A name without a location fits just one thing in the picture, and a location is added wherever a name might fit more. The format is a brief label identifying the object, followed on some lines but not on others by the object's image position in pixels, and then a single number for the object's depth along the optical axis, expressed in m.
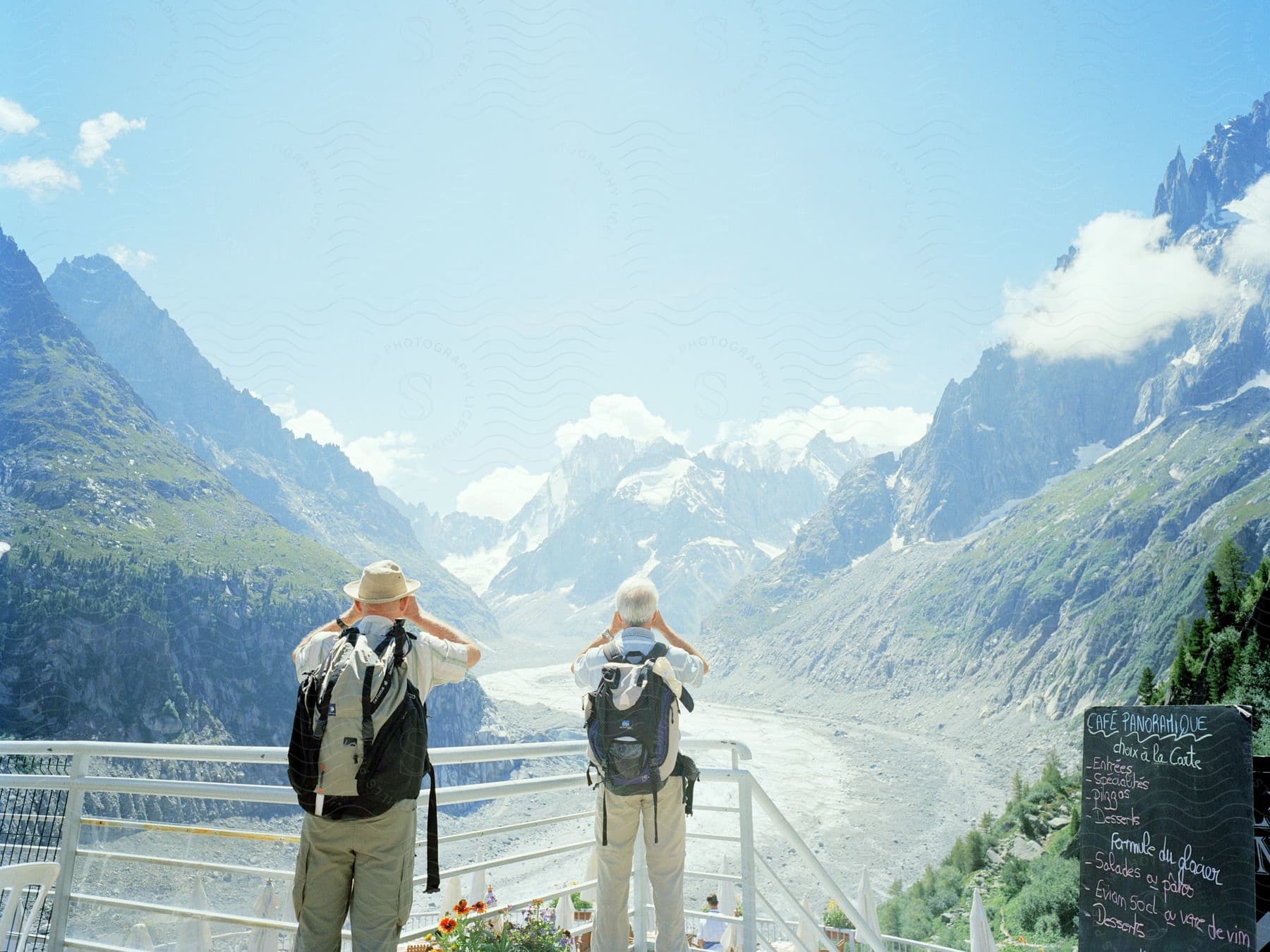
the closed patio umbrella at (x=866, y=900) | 11.62
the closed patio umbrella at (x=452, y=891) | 7.51
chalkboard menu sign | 3.37
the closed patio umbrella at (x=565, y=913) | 7.10
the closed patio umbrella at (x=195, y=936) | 3.92
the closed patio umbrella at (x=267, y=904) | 6.95
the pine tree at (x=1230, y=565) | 83.56
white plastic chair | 3.06
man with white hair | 3.73
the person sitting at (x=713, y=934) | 10.31
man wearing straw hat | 2.86
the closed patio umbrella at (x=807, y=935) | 8.51
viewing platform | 3.20
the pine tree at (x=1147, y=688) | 72.50
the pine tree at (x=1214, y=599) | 54.19
